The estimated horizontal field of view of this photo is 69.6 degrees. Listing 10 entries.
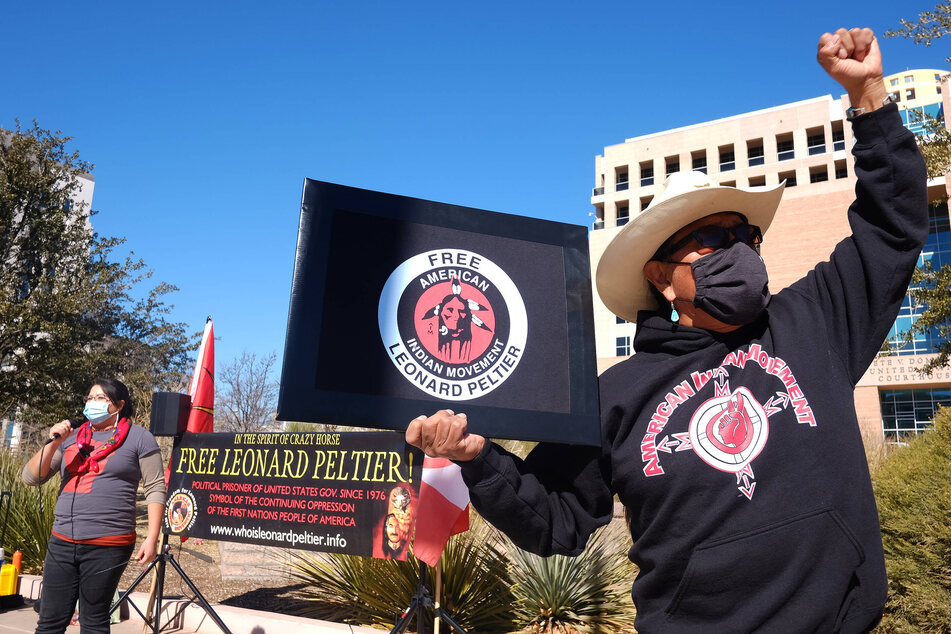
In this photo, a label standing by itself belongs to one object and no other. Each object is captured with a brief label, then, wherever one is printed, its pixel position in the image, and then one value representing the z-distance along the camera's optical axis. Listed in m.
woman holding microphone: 4.66
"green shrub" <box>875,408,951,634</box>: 4.30
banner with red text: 5.85
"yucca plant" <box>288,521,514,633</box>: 6.22
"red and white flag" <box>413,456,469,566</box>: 4.90
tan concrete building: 44.75
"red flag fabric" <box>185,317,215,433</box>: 7.27
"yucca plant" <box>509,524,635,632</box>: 6.05
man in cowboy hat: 1.60
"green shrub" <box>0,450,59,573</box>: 8.72
